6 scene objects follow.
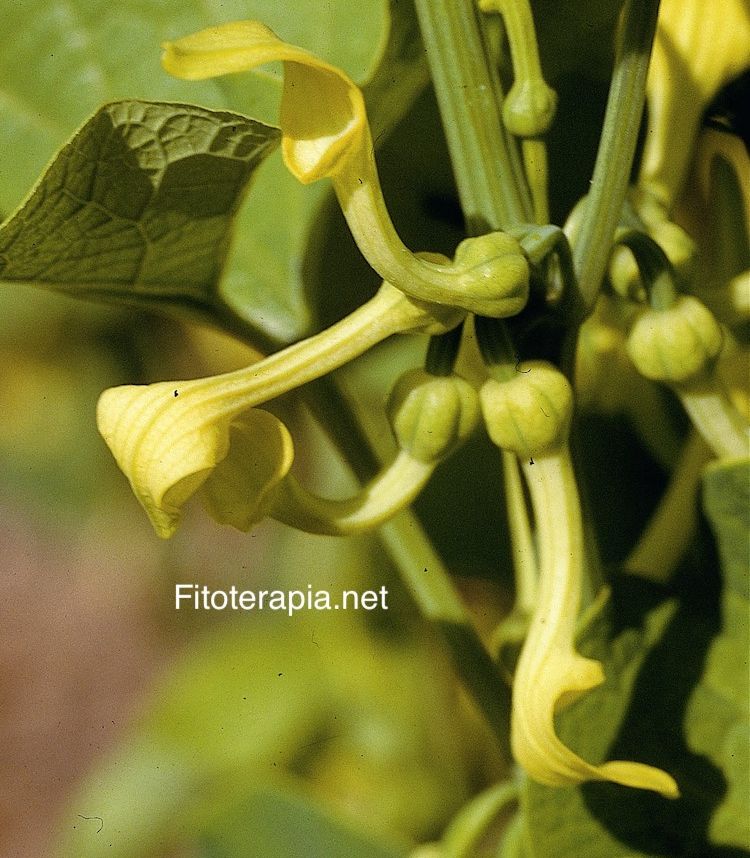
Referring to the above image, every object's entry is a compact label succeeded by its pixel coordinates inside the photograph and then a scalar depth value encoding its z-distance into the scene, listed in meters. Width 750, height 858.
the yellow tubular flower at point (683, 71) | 0.20
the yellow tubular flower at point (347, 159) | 0.16
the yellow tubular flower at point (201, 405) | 0.17
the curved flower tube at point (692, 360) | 0.19
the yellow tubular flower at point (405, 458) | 0.18
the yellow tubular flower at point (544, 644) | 0.18
